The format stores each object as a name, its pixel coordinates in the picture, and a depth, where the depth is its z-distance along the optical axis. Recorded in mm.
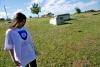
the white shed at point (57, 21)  14728
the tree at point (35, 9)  30669
